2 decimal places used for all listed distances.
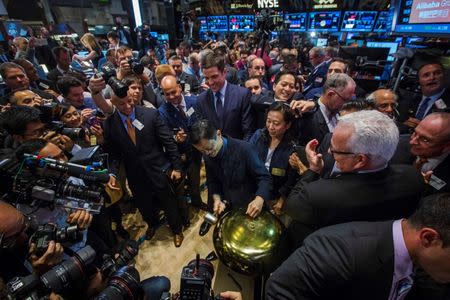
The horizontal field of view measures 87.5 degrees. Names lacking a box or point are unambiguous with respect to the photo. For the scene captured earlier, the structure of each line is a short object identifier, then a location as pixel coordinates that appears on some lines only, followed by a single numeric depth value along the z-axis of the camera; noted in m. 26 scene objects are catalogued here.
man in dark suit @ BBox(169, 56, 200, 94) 4.55
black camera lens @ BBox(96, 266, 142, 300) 1.36
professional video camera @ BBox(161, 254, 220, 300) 1.34
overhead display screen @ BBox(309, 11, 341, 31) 8.06
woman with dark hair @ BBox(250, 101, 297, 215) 2.27
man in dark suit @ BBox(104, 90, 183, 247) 2.50
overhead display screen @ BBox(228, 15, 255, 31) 11.07
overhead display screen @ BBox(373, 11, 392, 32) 7.21
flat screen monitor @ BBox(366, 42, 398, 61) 5.45
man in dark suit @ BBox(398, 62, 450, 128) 2.92
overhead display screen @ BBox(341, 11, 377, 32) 7.45
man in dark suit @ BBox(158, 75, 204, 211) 2.84
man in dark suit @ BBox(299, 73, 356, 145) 2.42
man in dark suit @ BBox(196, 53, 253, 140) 2.67
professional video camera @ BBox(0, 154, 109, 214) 1.51
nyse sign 9.47
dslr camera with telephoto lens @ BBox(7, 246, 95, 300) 1.14
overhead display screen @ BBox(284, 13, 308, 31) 8.92
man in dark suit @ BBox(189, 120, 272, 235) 1.99
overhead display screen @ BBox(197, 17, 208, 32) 12.52
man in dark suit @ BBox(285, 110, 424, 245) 1.30
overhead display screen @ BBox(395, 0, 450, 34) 3.15
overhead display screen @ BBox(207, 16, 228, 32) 11.75
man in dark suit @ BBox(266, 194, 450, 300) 0.92
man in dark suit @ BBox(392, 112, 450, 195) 1.76
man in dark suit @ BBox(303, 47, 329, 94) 4.42
